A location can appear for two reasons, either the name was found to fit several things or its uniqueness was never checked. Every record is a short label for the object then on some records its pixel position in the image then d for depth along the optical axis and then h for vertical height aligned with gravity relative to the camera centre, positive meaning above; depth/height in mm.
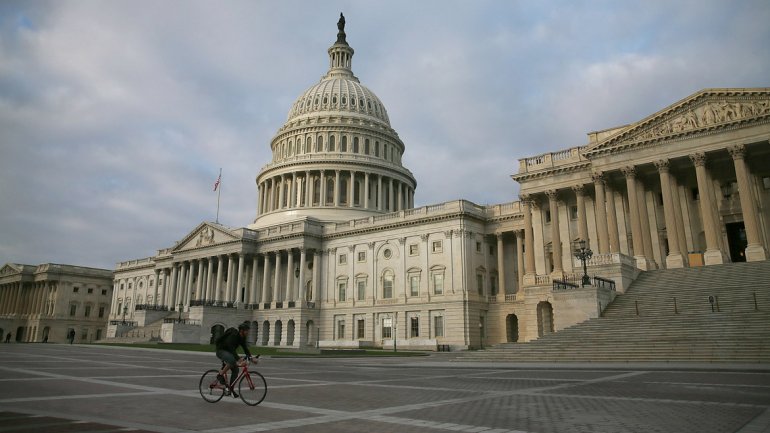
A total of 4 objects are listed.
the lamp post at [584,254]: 37281 +6275
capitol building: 43688 +12312
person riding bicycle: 12992 -34
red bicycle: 12704 -1024
